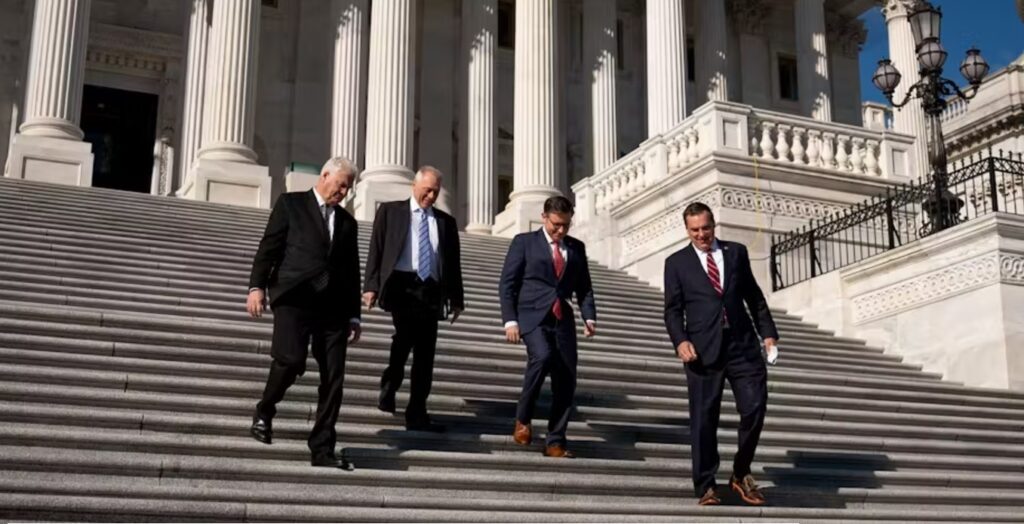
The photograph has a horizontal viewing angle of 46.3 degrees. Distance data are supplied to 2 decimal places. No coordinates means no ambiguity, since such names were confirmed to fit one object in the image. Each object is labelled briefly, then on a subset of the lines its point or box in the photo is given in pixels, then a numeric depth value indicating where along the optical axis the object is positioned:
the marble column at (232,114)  21.20
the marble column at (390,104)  23.22
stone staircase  6.77
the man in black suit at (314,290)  7.11
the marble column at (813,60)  30.44
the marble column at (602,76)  27.69
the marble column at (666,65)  25.02
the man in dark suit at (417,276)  8.00
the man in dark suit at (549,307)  7.93
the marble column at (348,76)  24.36
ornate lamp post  16.03
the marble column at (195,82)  23.98
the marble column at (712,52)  30.89
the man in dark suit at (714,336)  7.49
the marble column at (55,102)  19.92
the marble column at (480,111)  25.66
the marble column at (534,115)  24.42
